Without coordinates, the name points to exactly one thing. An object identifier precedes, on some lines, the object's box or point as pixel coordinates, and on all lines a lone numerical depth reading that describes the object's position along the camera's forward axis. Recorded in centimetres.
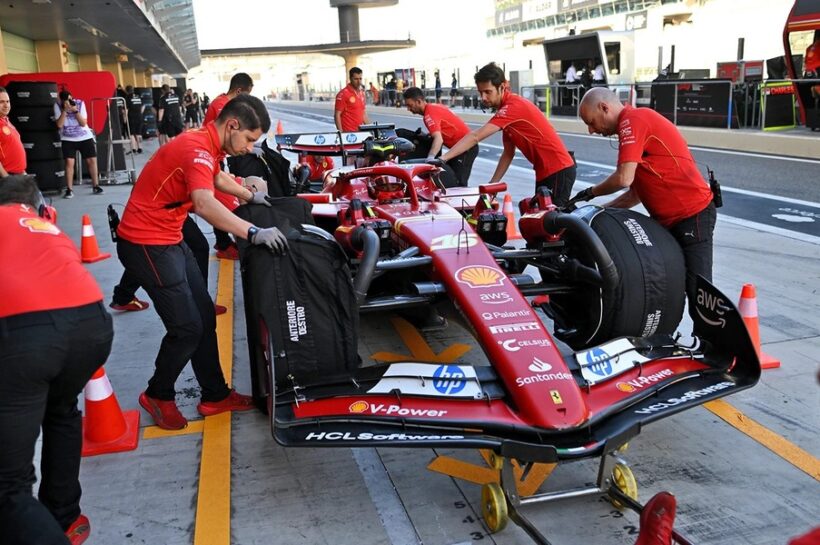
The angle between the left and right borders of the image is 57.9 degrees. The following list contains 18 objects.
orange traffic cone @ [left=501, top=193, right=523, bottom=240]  887
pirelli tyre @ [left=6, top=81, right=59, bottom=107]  1292
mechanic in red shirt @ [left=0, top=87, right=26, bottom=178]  841
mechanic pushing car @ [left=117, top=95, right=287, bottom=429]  382
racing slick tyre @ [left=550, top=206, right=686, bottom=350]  421
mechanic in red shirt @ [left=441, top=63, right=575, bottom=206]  630
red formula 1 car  320
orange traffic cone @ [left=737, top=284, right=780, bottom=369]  479
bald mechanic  462
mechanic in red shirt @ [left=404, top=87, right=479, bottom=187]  883
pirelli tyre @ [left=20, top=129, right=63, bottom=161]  1313
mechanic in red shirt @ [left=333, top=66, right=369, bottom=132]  1172
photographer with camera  1251
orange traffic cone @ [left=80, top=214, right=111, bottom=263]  827
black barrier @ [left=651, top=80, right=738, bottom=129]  1884
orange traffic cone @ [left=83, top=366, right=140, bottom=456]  407
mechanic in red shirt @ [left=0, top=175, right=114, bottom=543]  261
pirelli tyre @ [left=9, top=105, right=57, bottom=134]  1299
